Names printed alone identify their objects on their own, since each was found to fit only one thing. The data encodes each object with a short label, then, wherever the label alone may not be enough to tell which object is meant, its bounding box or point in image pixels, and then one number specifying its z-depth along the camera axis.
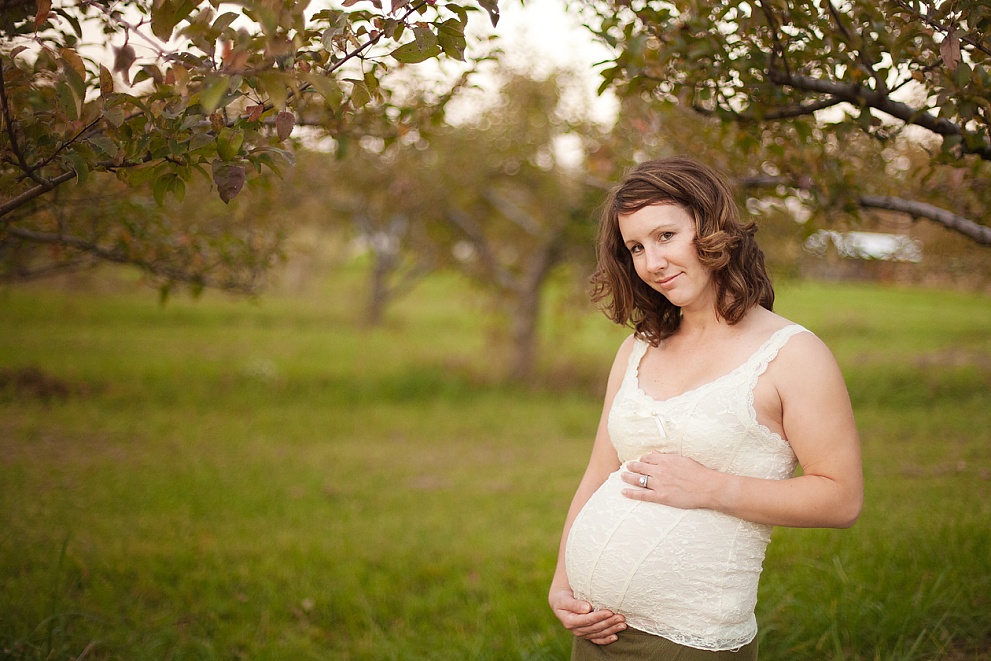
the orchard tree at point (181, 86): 1.61
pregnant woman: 1.79
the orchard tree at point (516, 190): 10.41
